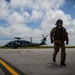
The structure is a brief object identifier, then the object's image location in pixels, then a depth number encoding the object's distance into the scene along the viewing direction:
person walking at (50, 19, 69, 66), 3.83
